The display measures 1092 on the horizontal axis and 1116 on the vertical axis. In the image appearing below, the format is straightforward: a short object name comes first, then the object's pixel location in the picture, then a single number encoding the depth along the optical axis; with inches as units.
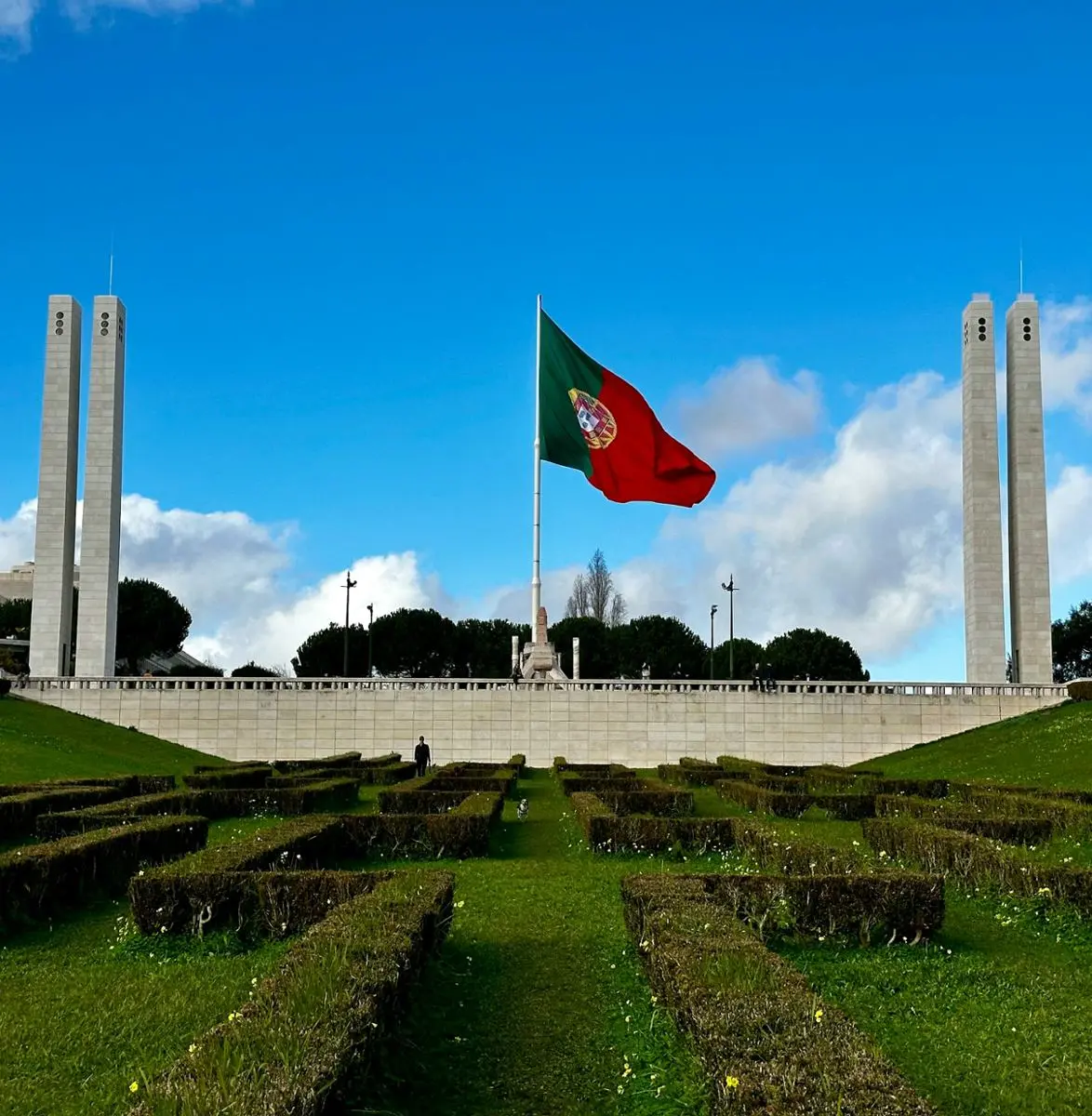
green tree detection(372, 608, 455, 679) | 3063.5
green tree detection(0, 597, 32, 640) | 3053.6
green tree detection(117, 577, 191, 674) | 2834.6
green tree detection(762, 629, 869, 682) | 2994.6
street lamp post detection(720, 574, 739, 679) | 2539.4
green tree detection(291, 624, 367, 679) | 3016.7
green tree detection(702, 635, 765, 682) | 3110.2
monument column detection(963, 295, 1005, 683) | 1796.3
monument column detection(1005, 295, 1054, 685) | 1815.9
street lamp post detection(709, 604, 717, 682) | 2615.7
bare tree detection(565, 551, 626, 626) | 3326.8
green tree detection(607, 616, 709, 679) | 3009.4
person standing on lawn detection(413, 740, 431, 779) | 1243.8
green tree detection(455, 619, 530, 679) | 3088.1
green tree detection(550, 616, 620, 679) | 2987.2
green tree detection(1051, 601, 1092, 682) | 2940.5
